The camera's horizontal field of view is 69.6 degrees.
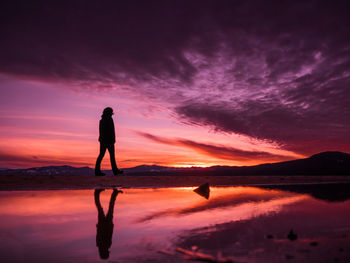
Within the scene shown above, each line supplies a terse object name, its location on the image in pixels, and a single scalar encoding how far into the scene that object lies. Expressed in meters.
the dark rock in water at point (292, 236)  3.99
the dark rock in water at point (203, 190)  11.17
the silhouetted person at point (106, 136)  12.49
